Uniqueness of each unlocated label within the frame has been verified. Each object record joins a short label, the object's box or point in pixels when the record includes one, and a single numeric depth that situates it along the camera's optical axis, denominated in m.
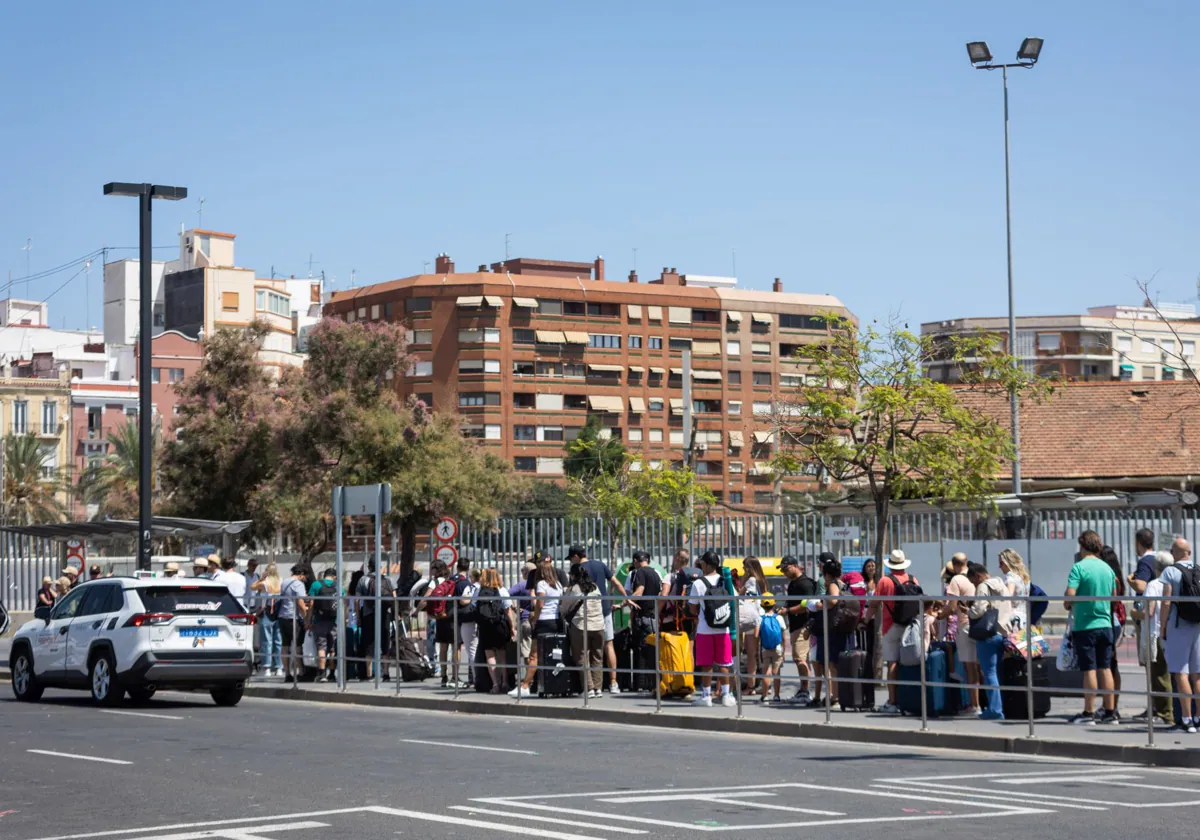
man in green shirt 16.31
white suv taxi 21.53
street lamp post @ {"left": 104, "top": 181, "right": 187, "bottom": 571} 28.05
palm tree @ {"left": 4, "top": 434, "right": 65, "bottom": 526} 93.44
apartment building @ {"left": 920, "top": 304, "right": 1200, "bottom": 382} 143.38
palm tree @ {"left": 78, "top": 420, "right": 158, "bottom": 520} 85.90
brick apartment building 113.94
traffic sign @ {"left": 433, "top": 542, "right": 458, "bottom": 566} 29.94
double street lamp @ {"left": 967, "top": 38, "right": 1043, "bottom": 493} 35.47
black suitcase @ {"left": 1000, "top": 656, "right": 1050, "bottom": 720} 16.98
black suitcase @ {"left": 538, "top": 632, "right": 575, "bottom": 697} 21.67
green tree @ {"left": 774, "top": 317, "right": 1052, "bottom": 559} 28.42
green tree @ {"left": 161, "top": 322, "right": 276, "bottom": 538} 53.19
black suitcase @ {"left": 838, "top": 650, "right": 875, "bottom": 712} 18.61
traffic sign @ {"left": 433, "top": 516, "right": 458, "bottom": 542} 30.23
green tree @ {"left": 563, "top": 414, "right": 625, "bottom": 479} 101.12
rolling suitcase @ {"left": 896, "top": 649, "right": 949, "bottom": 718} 17.47
